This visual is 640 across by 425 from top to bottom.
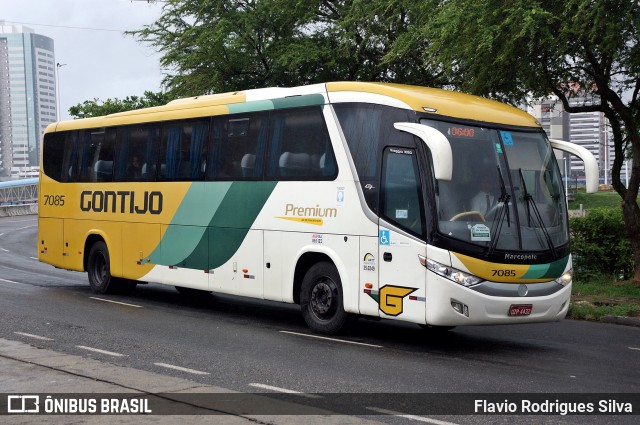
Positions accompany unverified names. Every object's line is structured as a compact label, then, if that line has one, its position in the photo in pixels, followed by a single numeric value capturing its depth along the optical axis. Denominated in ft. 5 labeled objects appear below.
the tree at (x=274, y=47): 87.51
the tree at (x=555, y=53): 55.77
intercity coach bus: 39.70
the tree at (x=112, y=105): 196.69
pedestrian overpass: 283.38
